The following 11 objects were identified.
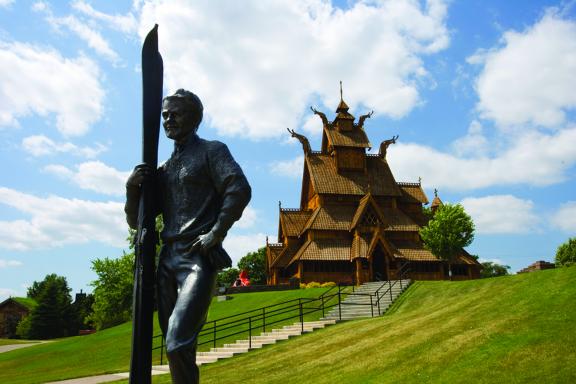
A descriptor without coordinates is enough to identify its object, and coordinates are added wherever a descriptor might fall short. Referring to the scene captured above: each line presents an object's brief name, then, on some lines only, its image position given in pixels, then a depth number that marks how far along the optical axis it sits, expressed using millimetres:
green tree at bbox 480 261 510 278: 101000
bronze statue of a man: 4156
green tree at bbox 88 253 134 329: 50469
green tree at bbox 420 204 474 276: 41966
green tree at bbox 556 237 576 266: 67875
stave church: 40469
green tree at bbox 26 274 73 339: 61500
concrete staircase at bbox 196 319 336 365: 18578
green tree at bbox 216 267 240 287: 86931
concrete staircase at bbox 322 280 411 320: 24125
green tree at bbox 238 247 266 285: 84250
